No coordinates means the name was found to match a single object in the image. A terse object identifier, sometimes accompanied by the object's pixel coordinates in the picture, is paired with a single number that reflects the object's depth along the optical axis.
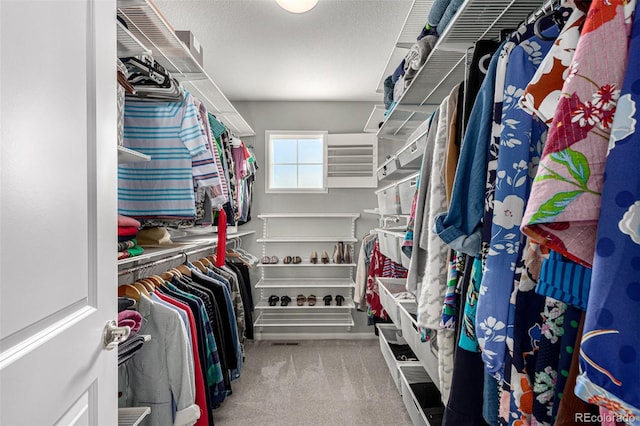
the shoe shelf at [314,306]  3.76
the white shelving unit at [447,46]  1.09
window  4.05
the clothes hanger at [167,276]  2.07
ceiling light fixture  1.92
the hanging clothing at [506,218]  0.72
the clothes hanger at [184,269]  2.32
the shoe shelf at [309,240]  3.74
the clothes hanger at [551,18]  0.78
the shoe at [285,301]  3.84
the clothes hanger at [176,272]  2.14
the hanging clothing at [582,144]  0.48
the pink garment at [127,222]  1.48
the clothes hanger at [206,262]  2.69
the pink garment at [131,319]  1.25
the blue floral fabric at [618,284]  0.43
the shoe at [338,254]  3.84
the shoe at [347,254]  3.85
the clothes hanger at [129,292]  1.64
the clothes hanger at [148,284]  1.78
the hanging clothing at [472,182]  0.85
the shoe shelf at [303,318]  3.87
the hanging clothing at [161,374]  1.54
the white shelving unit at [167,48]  1.38
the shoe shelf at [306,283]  3.67
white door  0.54
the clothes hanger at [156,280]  1.89
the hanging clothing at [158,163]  1.66
